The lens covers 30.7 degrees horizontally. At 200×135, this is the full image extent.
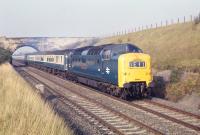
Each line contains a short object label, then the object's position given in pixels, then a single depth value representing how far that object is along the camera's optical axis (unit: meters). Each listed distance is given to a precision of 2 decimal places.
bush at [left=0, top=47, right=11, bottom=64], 67.91
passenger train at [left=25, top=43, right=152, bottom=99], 18.95
